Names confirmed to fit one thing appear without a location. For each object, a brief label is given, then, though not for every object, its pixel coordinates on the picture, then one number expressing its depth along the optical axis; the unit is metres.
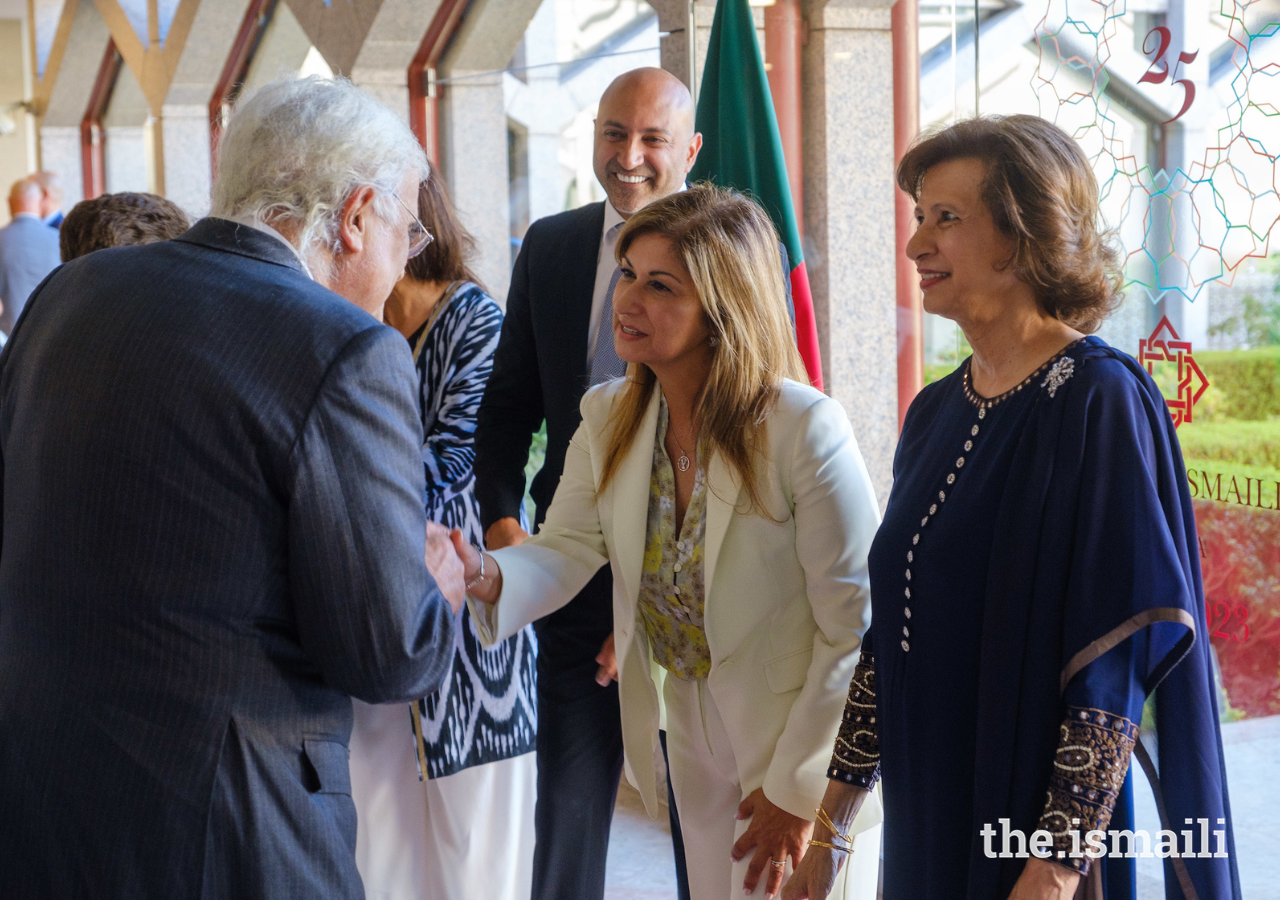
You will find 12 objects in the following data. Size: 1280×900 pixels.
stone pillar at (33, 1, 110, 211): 10.73
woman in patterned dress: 2.66
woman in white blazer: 1.93
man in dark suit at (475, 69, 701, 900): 2.44
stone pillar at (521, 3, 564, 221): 5.09
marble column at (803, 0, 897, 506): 3.56
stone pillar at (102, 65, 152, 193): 10.88
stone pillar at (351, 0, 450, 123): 5.42
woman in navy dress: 1.42
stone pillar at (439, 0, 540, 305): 5.51
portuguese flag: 2.96
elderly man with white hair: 1.39
